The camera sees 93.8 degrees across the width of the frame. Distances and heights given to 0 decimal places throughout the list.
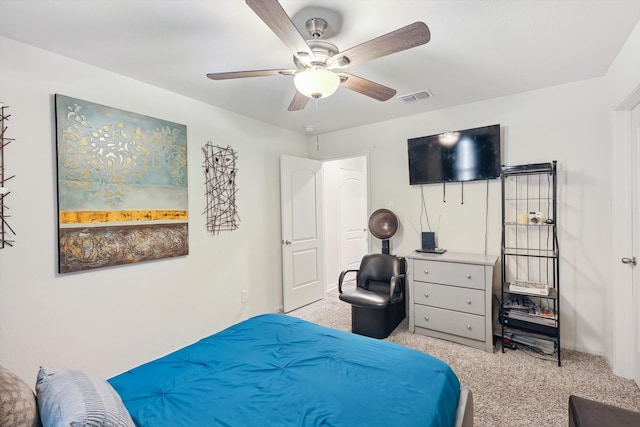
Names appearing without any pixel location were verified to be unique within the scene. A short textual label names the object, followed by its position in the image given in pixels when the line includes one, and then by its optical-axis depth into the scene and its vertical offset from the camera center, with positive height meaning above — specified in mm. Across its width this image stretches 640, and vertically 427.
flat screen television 3033 +574
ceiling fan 1327 +831
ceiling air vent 2879 +1121
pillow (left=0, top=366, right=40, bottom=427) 824 -555
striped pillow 868 -595
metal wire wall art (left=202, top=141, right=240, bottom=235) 3107 +257
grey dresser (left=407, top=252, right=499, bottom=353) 2758 -854
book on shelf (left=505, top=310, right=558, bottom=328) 2566 -965
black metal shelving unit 2623 -495
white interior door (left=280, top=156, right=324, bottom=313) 3871 -283
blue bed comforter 1141 -777
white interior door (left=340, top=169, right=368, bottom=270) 5328 -133
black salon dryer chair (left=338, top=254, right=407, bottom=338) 3023 -899
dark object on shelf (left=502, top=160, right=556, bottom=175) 2609 +360
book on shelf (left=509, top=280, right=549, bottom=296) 2562 -700
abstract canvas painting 2148 +209
